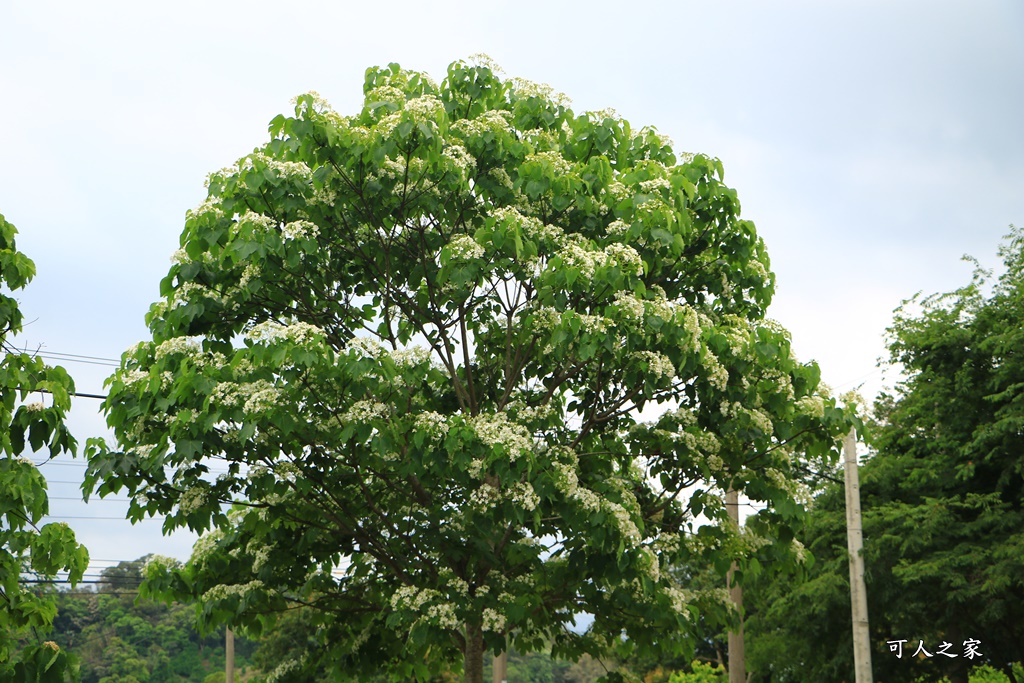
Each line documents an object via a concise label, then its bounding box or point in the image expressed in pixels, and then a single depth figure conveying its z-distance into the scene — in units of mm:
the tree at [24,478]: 6859
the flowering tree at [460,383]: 9883
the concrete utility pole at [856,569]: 17000
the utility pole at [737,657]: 26031
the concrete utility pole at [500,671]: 27931
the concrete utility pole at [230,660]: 35312
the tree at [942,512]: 20531
